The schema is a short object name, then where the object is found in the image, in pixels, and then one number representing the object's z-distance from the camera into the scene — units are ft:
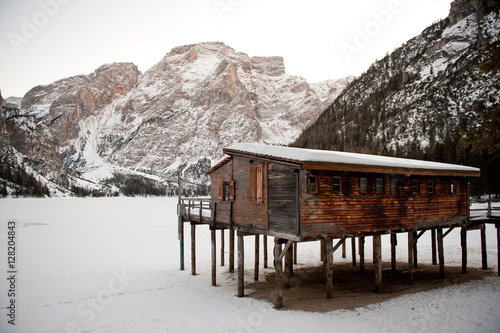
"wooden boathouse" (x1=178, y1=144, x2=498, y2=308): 49.47
